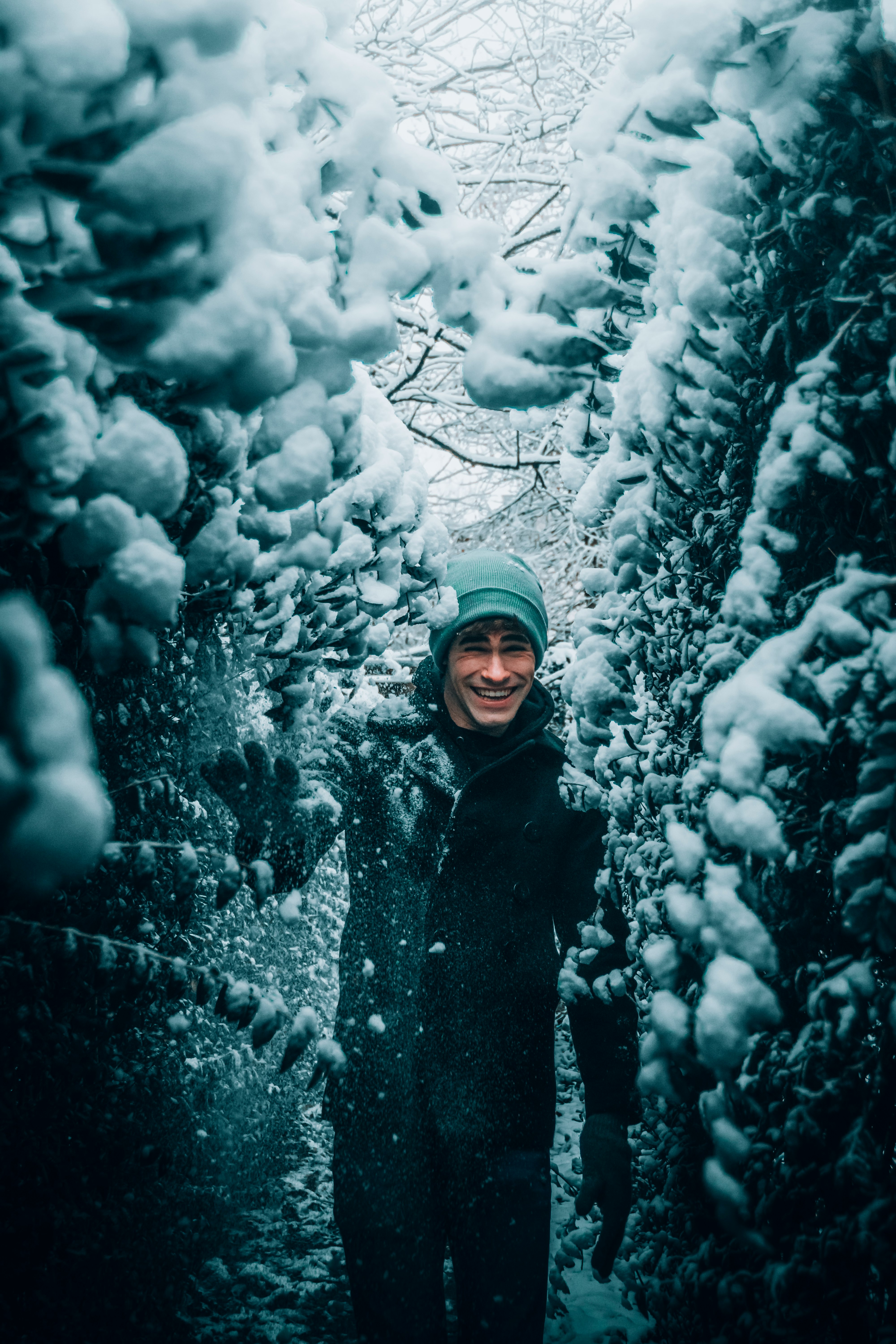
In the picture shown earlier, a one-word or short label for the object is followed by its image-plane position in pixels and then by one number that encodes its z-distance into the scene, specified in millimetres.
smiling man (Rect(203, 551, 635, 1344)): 1863
